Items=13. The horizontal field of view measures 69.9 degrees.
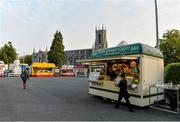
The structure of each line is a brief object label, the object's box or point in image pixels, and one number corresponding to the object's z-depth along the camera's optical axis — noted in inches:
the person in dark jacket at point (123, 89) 253.0
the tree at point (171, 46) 831.6
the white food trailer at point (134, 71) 264.8
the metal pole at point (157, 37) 353.3
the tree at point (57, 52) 1668.7
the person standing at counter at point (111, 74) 339.6
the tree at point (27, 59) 2849.9
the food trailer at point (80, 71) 1460.7
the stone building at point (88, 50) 2341.8
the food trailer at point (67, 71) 1453.8
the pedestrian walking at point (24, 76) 491.8
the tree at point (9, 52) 1697.0
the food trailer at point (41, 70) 1301.1
